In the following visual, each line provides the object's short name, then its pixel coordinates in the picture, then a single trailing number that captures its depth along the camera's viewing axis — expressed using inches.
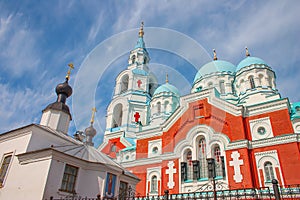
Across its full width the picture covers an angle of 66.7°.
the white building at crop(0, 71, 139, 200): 403.5
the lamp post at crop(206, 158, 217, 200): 646.2
